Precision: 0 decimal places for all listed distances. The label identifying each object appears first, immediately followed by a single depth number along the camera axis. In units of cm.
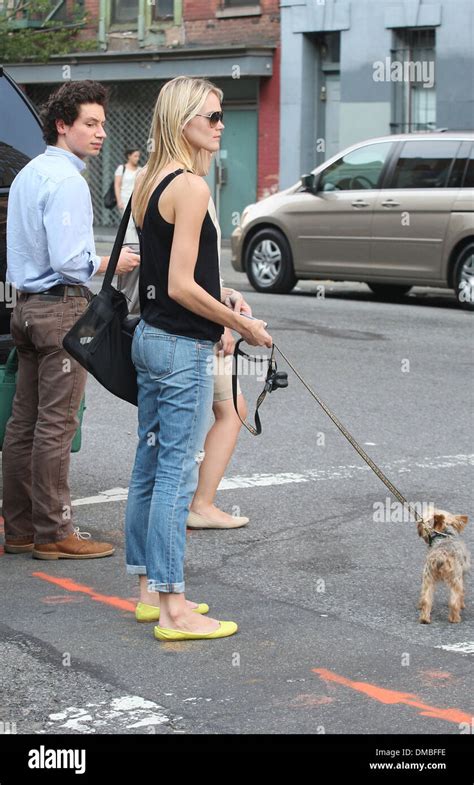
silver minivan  2714
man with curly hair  1015
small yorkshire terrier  918
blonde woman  842
